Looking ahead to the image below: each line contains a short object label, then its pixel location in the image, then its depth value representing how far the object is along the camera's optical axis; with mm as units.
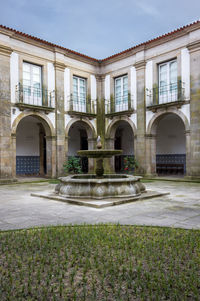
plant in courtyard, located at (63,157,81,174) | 11789
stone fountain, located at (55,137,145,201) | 5832
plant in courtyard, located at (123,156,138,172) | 12078
